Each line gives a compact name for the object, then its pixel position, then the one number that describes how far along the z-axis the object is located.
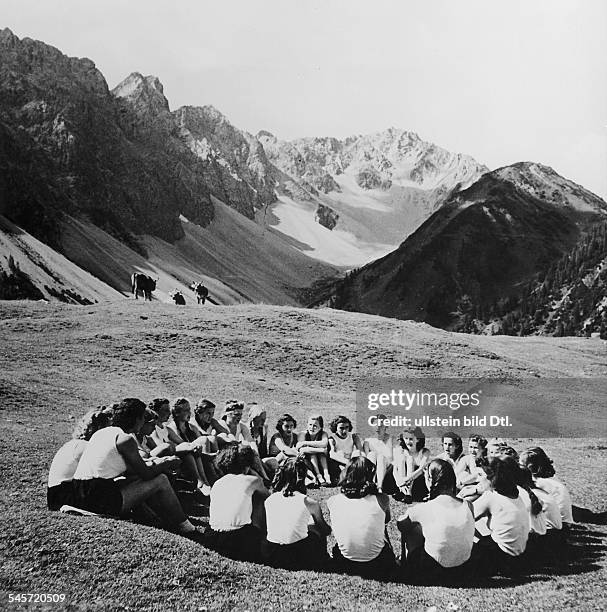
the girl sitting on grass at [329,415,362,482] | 9.38
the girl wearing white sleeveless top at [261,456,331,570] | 6.66
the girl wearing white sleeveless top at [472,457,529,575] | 7.02
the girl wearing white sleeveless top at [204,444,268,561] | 6.78
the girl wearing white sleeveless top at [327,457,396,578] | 6.55
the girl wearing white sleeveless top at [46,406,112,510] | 7.05
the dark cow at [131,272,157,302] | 30.89
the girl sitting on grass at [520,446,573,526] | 8.07
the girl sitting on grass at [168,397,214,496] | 8.10
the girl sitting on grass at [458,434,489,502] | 7.43
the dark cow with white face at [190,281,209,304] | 35.81
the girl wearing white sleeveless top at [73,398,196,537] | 6.76
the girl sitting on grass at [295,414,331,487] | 9.30
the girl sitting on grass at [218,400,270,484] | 9.21
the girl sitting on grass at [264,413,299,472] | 9.37
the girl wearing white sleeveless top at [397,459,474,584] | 6.61
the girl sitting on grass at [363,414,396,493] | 9.00
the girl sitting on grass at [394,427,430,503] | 8.88
